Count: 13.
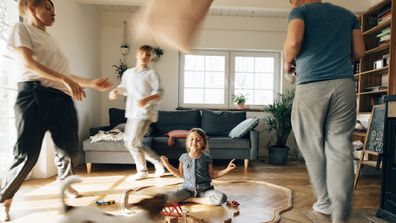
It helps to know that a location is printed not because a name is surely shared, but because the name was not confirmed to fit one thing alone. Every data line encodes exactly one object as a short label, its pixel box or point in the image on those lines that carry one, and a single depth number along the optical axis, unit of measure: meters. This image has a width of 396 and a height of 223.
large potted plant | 4.06
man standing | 0.89
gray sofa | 3.08
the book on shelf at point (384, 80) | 3.56
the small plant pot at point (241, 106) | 4.54
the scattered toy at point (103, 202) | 1.90
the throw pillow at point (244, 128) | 3.70
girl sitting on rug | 2.18
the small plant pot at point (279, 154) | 4.05
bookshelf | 3.16
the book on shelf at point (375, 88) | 3.36
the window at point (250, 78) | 4.62
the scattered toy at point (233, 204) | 2.12
